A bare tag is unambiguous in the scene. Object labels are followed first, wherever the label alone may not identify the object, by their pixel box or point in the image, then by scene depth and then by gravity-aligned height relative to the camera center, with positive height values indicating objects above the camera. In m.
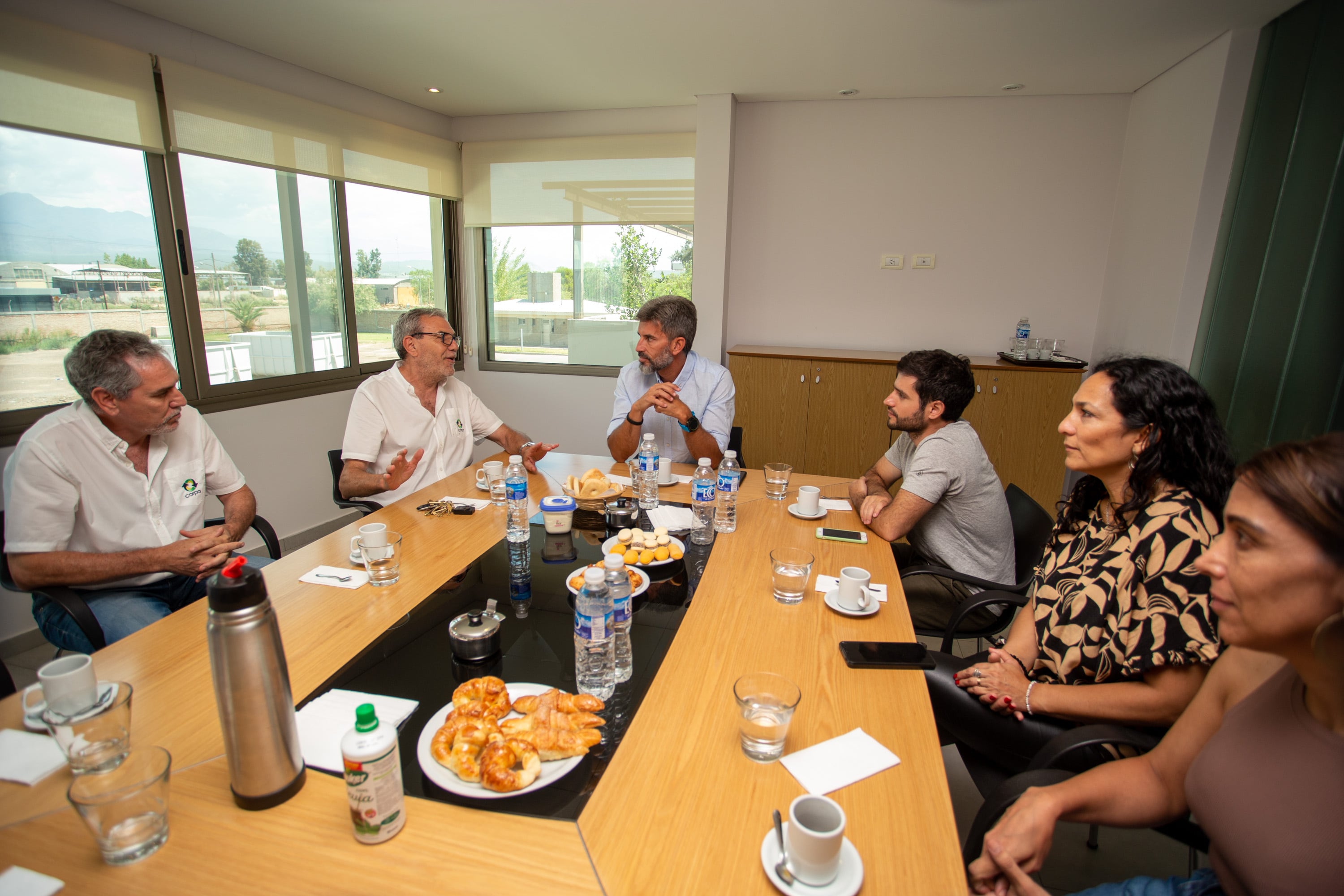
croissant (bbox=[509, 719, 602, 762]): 1.04 -0.72
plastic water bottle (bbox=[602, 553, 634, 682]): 1.27 -0.63
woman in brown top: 0.88 -0.59
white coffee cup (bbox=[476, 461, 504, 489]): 2.36 -0.64
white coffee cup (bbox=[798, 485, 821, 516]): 2.26 -0.68
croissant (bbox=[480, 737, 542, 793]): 0.96 -0.72
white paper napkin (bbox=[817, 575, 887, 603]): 1.68 -0.73
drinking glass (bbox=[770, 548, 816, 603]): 1.59 -0.66
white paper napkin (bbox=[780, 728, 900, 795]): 1.02 -0.75
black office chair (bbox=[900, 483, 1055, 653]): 1.87 -0.82
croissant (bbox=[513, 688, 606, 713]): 1.11 -0.71
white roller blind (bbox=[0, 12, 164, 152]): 2.62 +0.87
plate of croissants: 0.98 -0.72
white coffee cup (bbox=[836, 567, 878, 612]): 1.56 -0.69
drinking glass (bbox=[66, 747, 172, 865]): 0.84 -0.70
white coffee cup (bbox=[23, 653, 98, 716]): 1.01 -0.64
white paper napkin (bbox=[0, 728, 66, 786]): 0.98 -0.75
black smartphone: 1.33 -0.73
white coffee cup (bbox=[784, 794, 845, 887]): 0.80 -0.69
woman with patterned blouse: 1.32 -0.61
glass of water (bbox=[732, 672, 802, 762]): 1.07 -0.68
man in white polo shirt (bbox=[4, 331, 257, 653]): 1.82 -0.67
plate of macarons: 1.80 -0.70
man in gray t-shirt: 2.10 -0.62
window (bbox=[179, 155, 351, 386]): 3.49 +0.11
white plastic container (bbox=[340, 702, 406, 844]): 0.83 -0.65
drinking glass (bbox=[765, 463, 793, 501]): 2.46 -0.66
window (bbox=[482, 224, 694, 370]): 4.92 +0.13
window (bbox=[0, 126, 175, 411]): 2.76 +0.13
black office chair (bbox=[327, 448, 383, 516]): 2.60 -0.86
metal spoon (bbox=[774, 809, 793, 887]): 0.84 -0.74
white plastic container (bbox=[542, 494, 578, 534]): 1.99 -0.66
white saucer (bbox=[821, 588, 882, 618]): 1.54 -0.72
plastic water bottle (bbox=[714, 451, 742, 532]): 2.05 -0.64
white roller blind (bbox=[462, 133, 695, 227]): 4.68 +0.91
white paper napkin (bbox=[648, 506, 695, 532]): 2.10 -0.72
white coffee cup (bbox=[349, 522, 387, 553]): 1.61 -0.61
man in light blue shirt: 2.94 -0.42
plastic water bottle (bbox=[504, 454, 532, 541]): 1.90 -0.62
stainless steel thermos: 0.86 -0.55
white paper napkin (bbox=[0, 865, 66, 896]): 0.79 -0.76
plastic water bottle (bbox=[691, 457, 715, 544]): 2.07 -0.65
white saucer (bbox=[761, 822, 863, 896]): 0.82 -0.74
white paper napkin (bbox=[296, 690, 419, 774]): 1.05 -0.75
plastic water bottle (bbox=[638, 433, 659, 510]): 2.21 -0.60
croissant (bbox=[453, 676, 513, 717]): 1.12 -0.70
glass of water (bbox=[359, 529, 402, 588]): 1.63 -0.69
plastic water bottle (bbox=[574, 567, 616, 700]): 1.15 -0.63
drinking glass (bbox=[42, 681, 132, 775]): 0.96 -0.69
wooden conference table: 0.84 -0.76
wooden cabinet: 4.00 -0.65
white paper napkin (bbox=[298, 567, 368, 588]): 1.64 -0.74
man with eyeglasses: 2.68 -0.56
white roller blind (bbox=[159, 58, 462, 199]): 3.27 +0.94
